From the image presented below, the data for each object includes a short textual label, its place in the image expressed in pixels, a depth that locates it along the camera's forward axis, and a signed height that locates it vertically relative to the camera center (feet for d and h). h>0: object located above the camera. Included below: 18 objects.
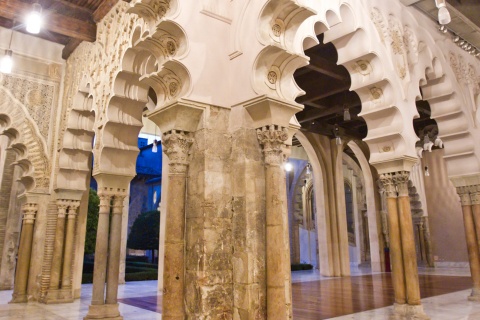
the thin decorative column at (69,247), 26.32 +0.03
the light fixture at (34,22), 18.03 +10.52
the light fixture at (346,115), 31.93 +10.72
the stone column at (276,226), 11.53 +0.62
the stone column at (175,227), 11.64 +0.61
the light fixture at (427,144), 39.89 +10.38
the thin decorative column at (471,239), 24.60 +0.39
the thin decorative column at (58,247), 25.90 +0.03
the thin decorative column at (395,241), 19.48 +0.23
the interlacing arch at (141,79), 13.08 +7.01
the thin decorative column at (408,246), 18.88 -0.04
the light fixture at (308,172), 60.90 +11.91
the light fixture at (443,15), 13.42 +7.94
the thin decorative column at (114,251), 20.94 -0.21
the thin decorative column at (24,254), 26.45 -0.44
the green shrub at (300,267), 57.26 -3.11
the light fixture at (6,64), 21.34 +10.10
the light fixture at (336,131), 43.40 +12.92
